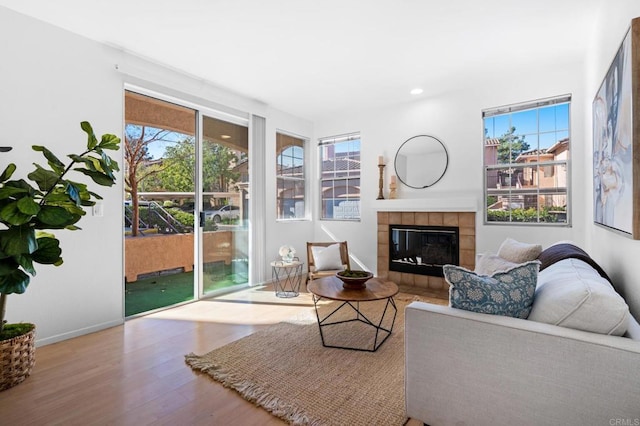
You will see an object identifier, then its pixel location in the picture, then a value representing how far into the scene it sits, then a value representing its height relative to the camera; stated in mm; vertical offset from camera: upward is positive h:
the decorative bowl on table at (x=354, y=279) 2697 -549
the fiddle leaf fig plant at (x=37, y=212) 1752 +13
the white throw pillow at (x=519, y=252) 2748 -336
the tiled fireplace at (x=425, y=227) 4133 -314
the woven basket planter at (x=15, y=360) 2018 -931
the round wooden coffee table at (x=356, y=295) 2518 -638
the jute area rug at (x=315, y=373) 1780 -1070
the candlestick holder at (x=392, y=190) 4723 +345
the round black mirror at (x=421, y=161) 4449 +741
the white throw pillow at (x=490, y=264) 2706 -435
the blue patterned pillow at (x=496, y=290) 1457 -352
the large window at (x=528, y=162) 3691 +615
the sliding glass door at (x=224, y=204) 4109 +132
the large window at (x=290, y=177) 5180 +615
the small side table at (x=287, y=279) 4207 -995
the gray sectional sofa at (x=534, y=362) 1149 -590
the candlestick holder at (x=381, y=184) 4820 +442
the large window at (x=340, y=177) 5301 +620
